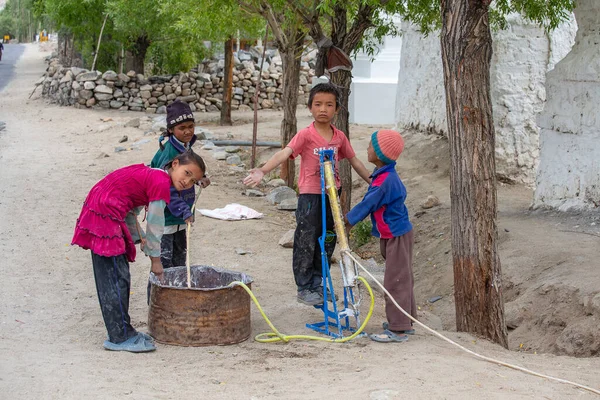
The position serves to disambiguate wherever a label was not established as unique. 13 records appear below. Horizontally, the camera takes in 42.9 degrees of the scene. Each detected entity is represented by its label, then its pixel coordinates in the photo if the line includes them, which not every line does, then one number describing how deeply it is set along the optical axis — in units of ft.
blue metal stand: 16.44
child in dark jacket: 17.03
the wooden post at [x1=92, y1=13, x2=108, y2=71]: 73.35
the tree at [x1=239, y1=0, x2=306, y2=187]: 34.78
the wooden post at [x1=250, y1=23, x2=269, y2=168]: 43.96
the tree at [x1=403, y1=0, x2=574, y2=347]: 17.52
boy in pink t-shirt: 17.92
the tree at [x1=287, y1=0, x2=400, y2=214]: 26.35
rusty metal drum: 15.99
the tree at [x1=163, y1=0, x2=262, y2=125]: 35.68
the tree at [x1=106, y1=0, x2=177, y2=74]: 64.75
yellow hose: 16.06
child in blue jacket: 16.63
